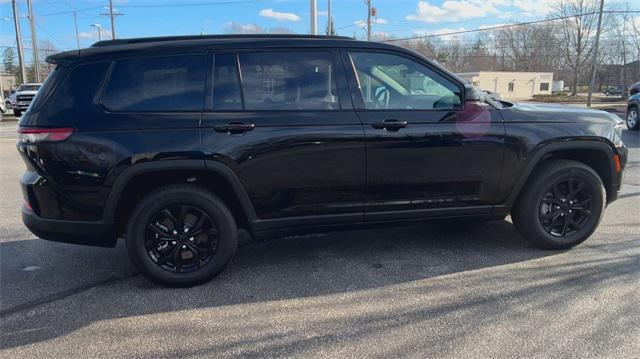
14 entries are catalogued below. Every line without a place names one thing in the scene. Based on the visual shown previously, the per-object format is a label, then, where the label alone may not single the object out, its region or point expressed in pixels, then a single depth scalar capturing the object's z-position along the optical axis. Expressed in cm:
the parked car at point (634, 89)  1709
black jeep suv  356
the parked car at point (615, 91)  6194
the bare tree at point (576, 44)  6748
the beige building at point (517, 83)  6419
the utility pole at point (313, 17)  1588
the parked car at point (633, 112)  1484
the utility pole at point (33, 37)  3519
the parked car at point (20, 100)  2417
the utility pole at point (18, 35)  3173
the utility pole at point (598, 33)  3260
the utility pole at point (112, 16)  5256
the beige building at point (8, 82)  5641
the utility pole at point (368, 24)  4198
